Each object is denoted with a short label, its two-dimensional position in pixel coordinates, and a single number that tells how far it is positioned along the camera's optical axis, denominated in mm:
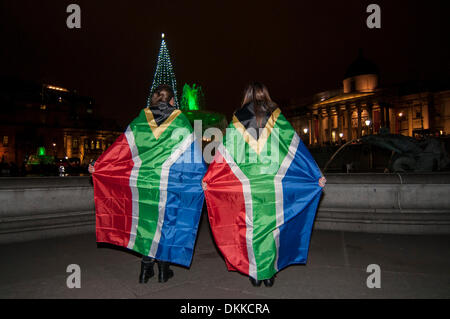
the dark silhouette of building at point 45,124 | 73438
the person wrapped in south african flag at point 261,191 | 3762
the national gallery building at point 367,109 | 61594
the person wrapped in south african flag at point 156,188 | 3953
